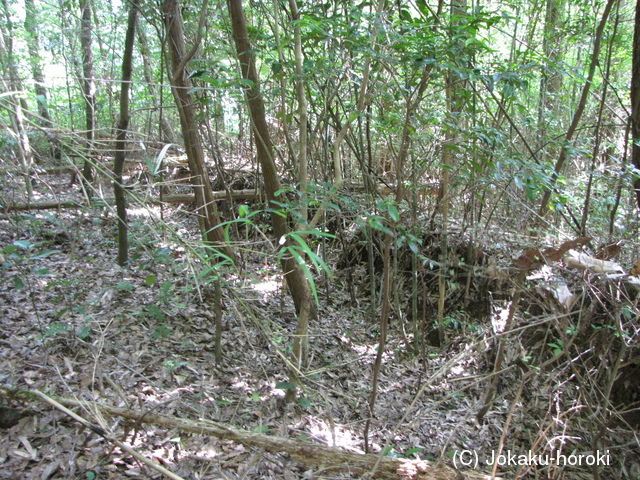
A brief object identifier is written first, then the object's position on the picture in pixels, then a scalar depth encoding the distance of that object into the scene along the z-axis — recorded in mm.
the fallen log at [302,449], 1980
